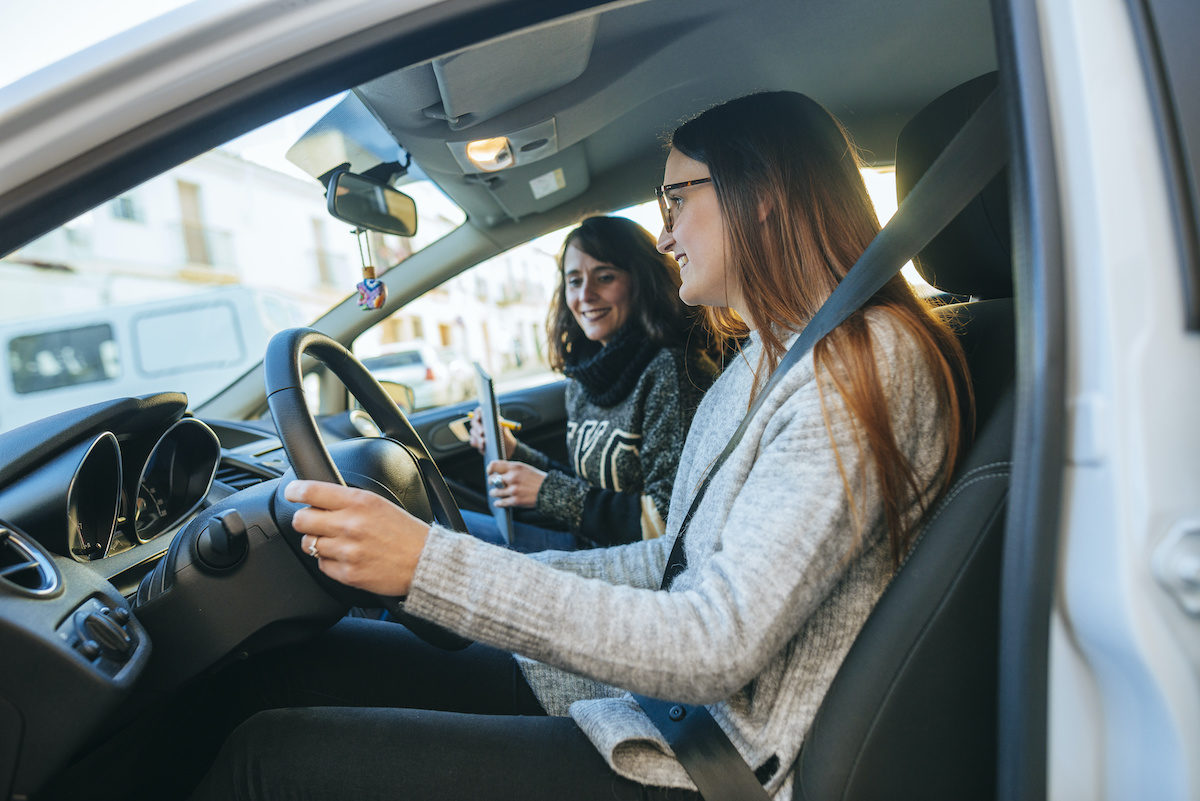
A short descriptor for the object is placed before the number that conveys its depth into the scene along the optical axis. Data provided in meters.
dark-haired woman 2.10
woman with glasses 0.77
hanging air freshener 1.94
